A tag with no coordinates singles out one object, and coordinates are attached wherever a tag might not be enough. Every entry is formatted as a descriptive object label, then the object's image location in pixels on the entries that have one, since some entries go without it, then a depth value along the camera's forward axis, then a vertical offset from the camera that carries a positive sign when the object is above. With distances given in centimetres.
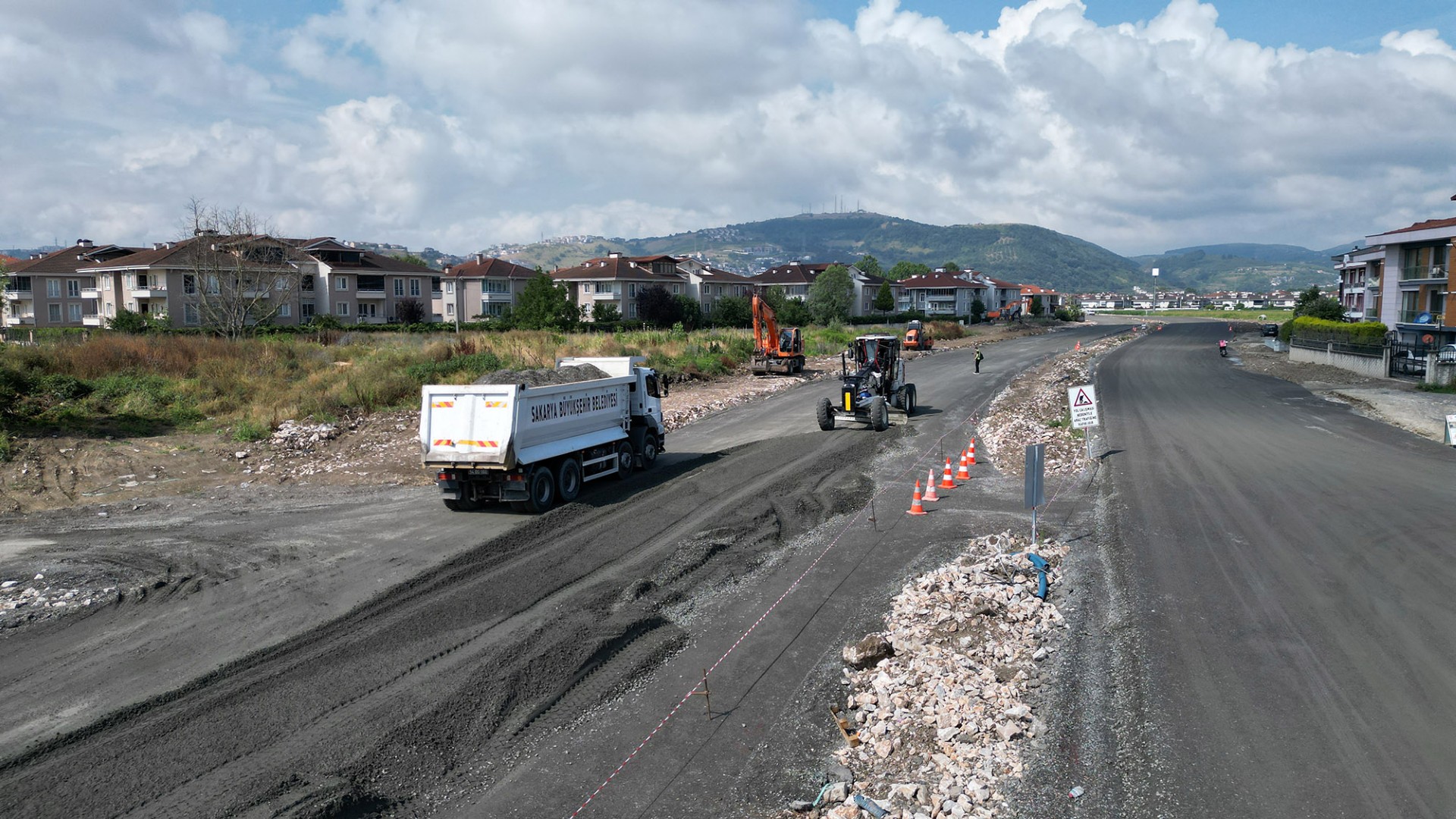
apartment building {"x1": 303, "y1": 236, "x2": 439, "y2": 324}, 6762 +316
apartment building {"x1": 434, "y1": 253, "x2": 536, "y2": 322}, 8806 +391
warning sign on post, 1775 -171
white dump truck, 1480 -216
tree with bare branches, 4456 +271
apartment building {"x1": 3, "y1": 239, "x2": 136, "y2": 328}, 6938 +266
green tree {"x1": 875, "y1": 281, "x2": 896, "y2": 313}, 11200 +355
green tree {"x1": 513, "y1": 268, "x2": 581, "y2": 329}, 6581 +137
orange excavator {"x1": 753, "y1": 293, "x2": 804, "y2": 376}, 4159 -120
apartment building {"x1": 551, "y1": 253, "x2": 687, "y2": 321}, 8800 +457
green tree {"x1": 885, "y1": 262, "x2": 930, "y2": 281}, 18144 +1266
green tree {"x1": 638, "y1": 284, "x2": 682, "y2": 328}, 8062 +166
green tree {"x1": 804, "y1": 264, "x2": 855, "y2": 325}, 9081 +324
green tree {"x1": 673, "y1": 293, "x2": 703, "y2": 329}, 8269 +127
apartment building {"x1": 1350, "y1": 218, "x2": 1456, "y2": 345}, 4800 +308
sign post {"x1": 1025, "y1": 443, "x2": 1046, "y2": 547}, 1240 -221
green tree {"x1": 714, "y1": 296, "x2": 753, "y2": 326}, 8162 +120
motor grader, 2470 -190
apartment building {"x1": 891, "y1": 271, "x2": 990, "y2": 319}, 13125 +507
